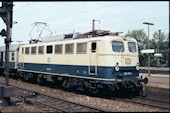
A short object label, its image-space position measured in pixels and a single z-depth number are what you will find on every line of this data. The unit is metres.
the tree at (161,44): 52.72
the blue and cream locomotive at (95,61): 14.61
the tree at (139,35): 67.34
